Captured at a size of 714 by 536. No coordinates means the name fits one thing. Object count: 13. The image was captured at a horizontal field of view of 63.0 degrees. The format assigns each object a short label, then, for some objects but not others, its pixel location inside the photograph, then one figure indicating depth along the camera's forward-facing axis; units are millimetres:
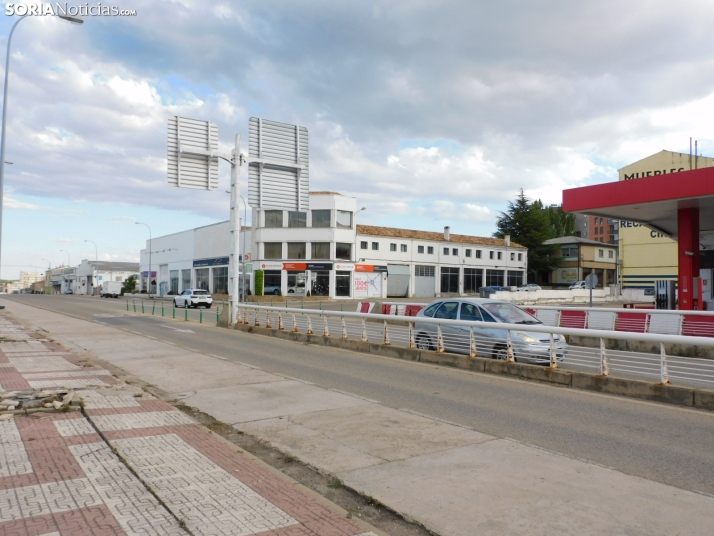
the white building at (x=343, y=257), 60656
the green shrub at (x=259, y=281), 59859
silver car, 12125
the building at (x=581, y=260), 82562
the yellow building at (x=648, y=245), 52875
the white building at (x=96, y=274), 128587
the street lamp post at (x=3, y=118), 24884
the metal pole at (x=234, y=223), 24562
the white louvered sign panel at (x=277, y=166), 24984
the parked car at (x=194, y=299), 46562
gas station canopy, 19016
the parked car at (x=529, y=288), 63656
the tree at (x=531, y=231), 83875
